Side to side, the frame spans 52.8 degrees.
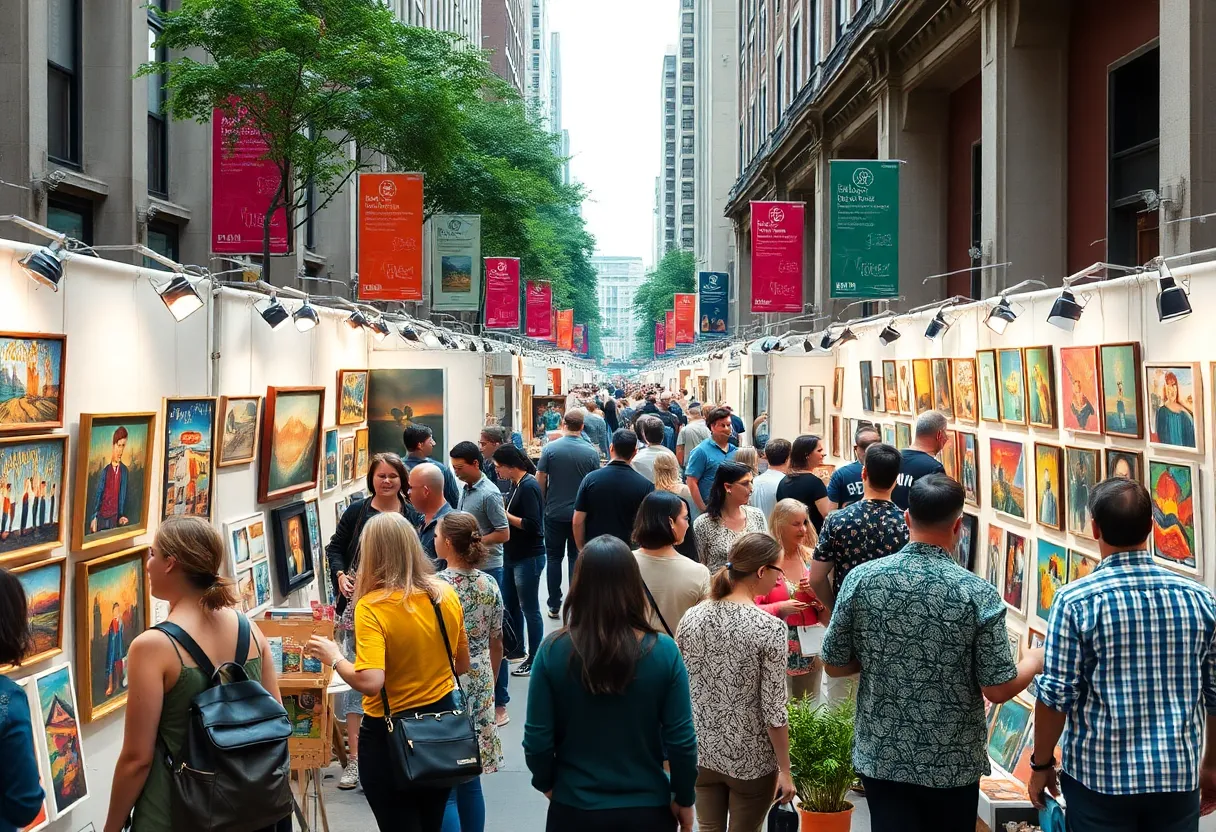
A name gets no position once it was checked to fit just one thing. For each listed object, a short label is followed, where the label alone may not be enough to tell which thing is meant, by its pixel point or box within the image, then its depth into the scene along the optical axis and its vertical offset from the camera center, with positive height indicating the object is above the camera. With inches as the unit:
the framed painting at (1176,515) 269.1 -21.1
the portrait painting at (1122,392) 301.3 +7.5
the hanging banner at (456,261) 1099.3 +146.7
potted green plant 266.8 -75.9
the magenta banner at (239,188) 741.9 +143.6
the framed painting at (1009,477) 386.6 -18.2
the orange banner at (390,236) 765.9 +118.6
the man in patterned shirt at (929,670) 187.5 -38.6
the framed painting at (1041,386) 364.2 +10.7
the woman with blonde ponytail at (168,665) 171.3 -34.6
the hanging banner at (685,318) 2331.4 +197.5
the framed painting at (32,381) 226.5 +7.8
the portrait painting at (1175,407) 269.6 +3.4
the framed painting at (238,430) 347.6 -2.5
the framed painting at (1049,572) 347.3 -43.6
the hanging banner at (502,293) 1376.7 +145.8
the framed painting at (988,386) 416.5 +12.1
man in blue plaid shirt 176.7 -38.4
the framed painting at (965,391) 443.8 +11.2
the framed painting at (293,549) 393.4 -42.2
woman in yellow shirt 207.5 -39.3
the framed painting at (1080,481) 329.4 -16.4
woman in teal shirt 163.8 -38.8
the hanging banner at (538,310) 1809.8 +166.1
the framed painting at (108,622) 253.9 -43.6
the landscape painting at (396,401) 575.5 +9.6
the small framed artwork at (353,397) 498.6 +10.4
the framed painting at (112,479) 255.8 -12.6
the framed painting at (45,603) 234.8 -35.7
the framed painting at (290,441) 386.9 -6.6
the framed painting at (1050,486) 352.8 -19.1
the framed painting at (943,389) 472.7 +12.9
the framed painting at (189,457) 306.0 -9.3
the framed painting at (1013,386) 388.2 +11.3
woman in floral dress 241.4 -41.0
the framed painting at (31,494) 225.0 -13.9
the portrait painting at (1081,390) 327.9 +8.7
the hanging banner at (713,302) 1942.7 +192.0
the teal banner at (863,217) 746.2 +124.6
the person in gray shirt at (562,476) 501.7 -22.6
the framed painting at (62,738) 238.2 -62.6
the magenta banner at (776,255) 1027.9 +141.4
